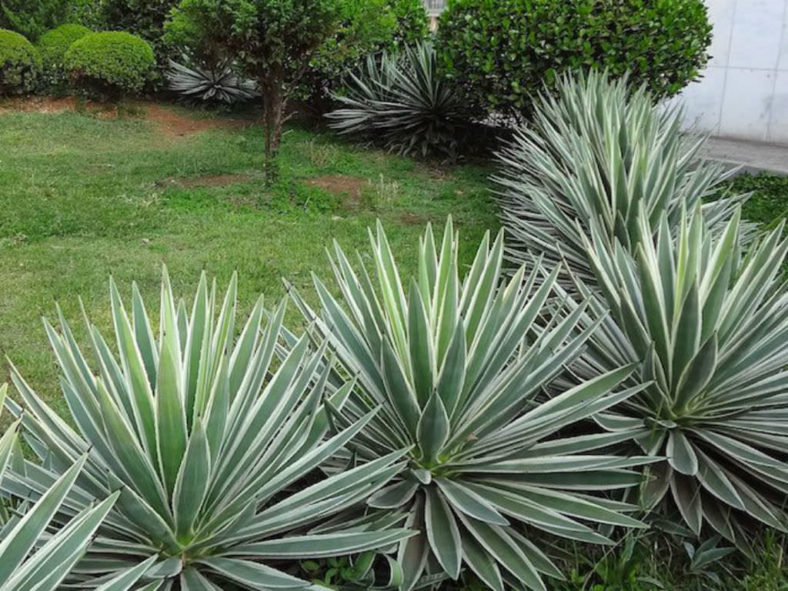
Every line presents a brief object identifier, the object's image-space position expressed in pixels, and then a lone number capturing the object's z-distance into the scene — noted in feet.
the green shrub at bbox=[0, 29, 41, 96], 35.22
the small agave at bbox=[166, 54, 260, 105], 38.11
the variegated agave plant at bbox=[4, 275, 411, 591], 6.19
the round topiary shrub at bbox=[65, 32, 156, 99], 33.78
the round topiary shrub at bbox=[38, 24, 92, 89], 36.70
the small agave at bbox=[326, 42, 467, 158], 30.07
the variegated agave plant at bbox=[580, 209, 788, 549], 8.06
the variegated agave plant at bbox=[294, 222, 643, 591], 7.22
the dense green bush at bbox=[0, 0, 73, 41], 37.37
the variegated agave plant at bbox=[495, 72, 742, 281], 14.55
